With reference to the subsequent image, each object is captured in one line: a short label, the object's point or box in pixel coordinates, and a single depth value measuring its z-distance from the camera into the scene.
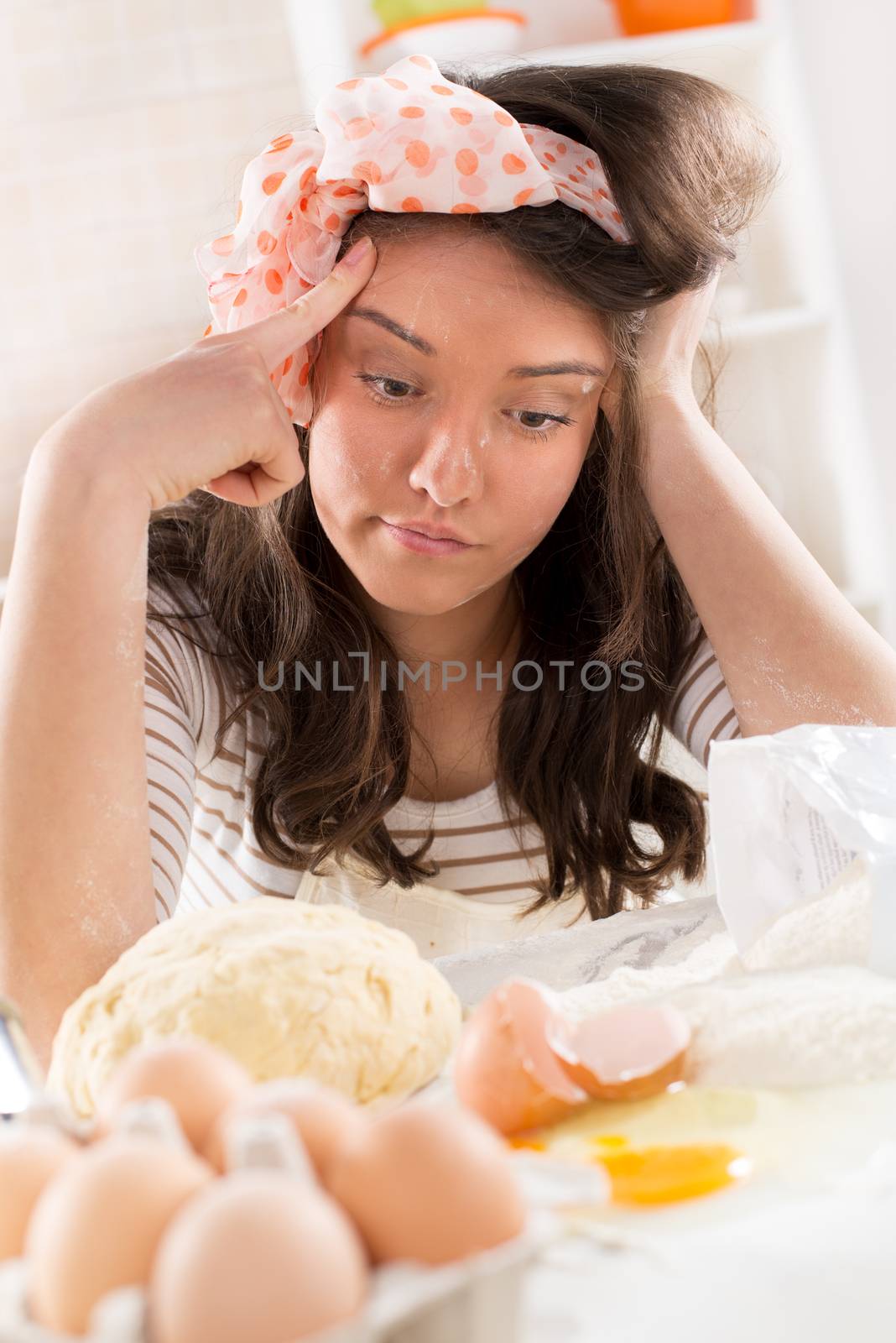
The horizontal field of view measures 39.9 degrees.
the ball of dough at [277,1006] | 0.45
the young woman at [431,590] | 0.67
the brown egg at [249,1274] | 0.25
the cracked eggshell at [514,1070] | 0.40
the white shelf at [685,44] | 1.86
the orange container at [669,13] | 1.90
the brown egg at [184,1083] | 0.32
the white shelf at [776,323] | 1.97
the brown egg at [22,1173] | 0.29
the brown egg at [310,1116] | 0.29
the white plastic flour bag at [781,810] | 0.58
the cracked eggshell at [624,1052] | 0.41
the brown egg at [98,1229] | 0.26
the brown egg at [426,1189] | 0.27
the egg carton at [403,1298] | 0.25
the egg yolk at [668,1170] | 0.35
